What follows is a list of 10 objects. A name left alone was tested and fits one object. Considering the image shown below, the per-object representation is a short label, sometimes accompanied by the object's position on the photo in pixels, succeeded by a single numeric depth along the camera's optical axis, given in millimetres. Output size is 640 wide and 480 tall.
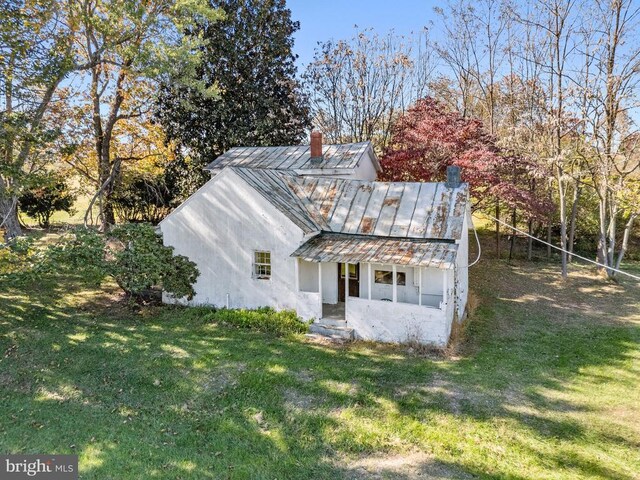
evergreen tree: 23812
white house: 12430
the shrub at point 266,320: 13078
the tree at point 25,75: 13148
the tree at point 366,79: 29812
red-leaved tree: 20094
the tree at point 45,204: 27244
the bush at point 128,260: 13469
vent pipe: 14445
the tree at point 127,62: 16750
